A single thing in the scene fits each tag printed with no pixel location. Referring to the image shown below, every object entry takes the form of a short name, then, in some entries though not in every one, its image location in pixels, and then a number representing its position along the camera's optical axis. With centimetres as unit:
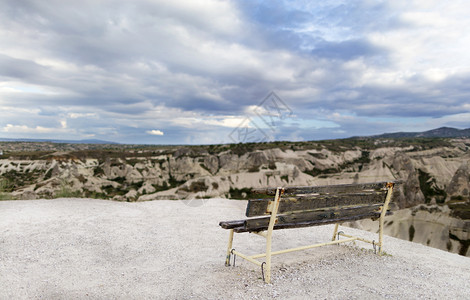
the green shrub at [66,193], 1133
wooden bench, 423
